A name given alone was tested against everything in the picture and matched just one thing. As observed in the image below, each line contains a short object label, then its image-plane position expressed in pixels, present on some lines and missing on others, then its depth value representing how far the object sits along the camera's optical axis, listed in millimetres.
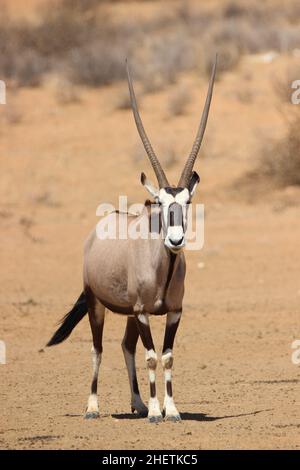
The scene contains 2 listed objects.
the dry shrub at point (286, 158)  20891
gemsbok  8297
